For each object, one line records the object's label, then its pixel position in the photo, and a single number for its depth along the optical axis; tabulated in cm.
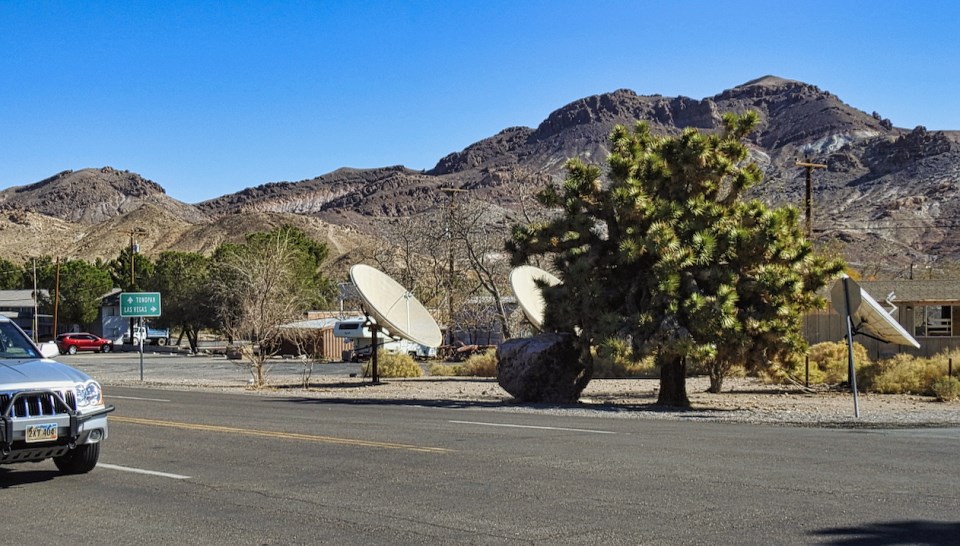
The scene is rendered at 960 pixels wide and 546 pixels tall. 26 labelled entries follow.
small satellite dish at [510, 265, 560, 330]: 2770
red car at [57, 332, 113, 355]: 6862
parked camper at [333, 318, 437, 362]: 5191
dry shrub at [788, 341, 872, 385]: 3131
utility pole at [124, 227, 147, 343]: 7489
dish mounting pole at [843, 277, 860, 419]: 2019
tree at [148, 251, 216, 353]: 6756
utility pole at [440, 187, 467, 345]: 4858
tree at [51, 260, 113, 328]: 7919
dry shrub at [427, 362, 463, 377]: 4015
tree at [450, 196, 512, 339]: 4644
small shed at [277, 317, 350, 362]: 5670
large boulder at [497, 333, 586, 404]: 2355
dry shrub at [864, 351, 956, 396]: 2708
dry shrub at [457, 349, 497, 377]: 3850
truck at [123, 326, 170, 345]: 7784
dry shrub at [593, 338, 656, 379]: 2139
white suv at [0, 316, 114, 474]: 913
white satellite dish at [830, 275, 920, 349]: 2738
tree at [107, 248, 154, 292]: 8288
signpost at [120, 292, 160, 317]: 3691
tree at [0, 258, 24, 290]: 9519
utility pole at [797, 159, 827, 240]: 4048
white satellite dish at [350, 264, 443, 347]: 2845
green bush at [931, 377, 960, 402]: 2465
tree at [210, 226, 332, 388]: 3591
